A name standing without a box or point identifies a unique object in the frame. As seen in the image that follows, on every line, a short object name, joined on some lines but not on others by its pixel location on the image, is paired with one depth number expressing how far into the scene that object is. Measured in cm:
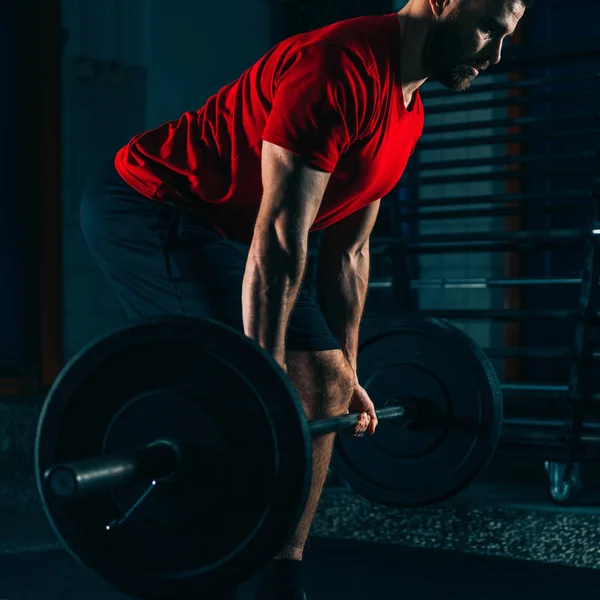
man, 275
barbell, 256
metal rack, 453
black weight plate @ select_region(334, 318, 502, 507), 347
